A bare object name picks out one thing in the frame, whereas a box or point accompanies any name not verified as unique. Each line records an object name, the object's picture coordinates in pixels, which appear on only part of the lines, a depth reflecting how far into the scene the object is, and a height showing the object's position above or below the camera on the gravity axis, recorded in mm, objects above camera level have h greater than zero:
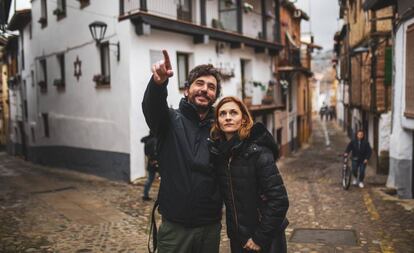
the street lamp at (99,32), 12938 +2367
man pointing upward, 3131 -505
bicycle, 12132 -2324
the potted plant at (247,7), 18316 +4153
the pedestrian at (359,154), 12445 -1741
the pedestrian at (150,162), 8867 -1451
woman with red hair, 3100 -585
